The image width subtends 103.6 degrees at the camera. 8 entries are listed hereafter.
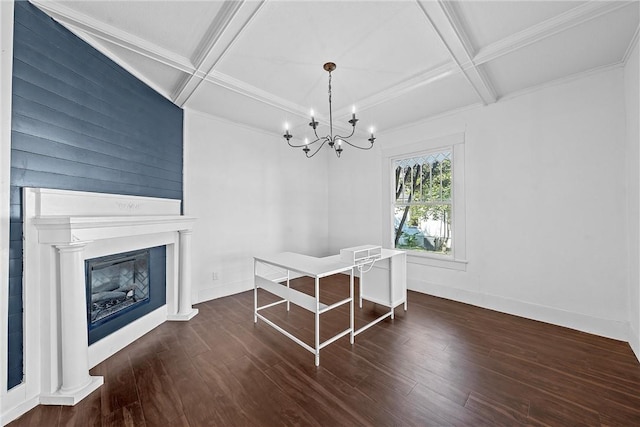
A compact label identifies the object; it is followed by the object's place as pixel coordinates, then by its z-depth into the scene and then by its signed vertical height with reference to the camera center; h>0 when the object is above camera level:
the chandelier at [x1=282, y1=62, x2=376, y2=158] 2.23 +0.79
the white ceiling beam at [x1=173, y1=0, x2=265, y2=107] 1.72 +1.39
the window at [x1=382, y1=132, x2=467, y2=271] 3.54 +0.18
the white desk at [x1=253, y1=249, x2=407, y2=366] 2.21 -0.78
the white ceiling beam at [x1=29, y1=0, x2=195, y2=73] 1.74 +1.38
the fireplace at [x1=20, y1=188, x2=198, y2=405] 1.70 -0.58
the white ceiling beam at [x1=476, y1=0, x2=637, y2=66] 1.74 +1.40
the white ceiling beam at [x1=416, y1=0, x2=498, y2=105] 1.73 +1.39
